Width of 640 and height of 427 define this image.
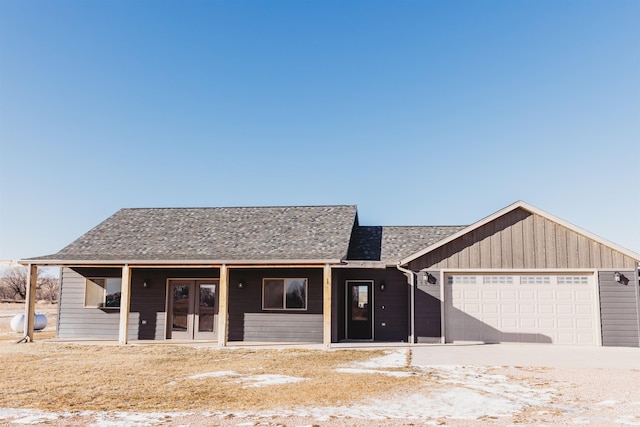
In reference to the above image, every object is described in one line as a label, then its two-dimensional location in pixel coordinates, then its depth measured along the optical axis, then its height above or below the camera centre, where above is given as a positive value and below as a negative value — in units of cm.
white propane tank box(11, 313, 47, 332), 1922 -179
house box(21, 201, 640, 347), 1445 -16
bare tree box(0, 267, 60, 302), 5166 -98
